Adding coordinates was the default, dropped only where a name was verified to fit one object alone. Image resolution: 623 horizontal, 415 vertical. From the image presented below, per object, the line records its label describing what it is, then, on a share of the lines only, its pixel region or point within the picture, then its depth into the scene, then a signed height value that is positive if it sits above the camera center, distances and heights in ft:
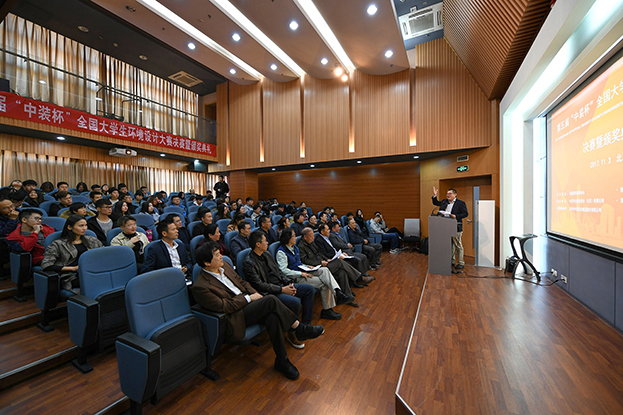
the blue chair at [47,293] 7.04 -2.39
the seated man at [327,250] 12.08 -2.21
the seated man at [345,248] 13.82 -2.47
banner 18.24 +6.71
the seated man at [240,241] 10.66 -1.52
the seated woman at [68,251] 7.52 -1.38
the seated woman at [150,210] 15.80 -0.33
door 21.07 +0.72
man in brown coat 6.38 -2.58
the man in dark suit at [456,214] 15.74 -0.69
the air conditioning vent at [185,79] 31.57 +15.36
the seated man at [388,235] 23.73 -2.93
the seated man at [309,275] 9.76 -2.62
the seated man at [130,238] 9.20 -1.16
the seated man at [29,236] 8.47 -1.01
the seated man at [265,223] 12.62 -0.96
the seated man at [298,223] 15.71 -1.17
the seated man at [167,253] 8.24 -1.59
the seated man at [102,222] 10.23 -0.67
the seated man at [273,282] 8.20 -2.58
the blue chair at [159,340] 4.77 -2.69
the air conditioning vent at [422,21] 18.72 +13.47
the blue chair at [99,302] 6.01 -2.28
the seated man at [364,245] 17.51 -2.83
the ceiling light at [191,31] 19.70 +14.54
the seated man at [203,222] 12.00 -0.82
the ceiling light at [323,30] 18.04 +13.27
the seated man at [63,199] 13.44 +0.31
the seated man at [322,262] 11.25 -2.51
